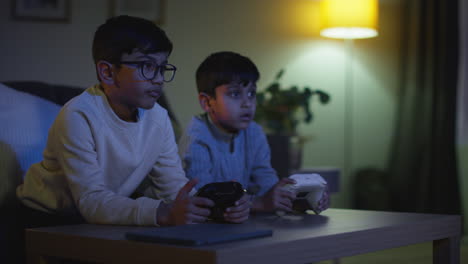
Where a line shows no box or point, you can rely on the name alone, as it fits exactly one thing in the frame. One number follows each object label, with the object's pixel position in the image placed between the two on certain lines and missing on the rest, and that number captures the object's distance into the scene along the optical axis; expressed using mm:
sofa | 1320
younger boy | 1689
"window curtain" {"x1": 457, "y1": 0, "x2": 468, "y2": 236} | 3645
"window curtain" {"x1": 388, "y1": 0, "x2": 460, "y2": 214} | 3609
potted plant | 2867
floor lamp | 3232
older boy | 1236
